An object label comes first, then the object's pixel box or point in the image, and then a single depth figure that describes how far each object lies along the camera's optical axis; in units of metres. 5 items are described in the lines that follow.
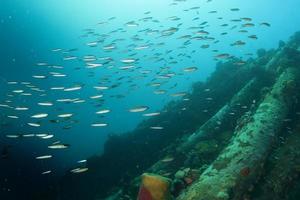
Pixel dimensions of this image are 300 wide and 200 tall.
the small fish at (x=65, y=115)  8.43
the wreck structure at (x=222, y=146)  5.78
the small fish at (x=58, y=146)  6.89
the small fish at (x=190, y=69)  9.72
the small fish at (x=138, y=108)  7.65
